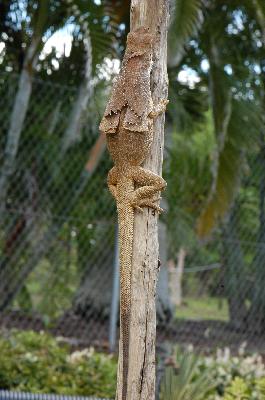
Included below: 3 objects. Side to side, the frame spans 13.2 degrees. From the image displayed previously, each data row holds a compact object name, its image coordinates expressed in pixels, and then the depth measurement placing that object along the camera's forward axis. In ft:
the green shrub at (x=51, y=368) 28.68
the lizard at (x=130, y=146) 17.42
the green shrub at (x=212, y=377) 24.86
